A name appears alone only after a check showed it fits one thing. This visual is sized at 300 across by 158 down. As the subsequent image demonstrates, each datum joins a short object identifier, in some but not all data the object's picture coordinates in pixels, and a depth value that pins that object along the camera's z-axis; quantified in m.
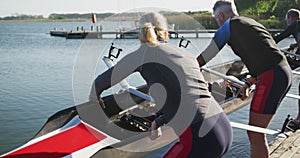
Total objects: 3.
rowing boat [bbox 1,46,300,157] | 3.26
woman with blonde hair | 2.31
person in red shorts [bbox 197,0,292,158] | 3.03
